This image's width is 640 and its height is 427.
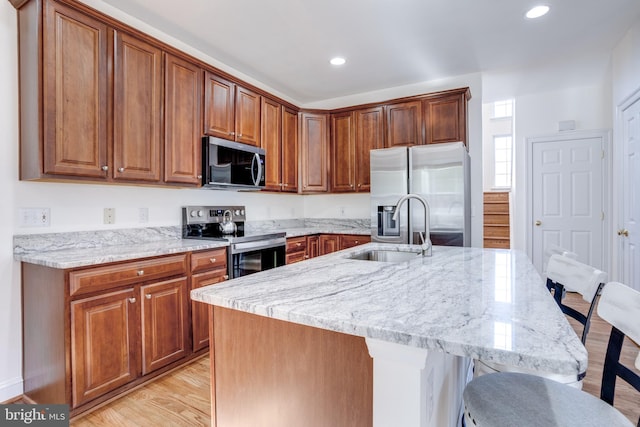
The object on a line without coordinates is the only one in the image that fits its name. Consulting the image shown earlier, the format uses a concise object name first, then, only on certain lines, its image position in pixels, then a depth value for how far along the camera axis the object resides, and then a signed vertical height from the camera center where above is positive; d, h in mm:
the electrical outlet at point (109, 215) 2387 -43
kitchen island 697 -278
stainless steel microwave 2795 +408
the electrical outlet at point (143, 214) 2619 -40
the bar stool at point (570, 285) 1213 -307
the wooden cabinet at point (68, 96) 1873 +684
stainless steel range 2711 -247
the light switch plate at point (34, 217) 1997 -44
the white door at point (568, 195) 4195 +185
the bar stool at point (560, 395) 902 -572
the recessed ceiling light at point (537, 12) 2455 +1498
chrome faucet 1767 -184
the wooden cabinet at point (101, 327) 1739 -689
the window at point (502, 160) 6992 +1040
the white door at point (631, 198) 2939 +101
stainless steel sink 1993 -284
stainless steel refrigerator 3127 +183
